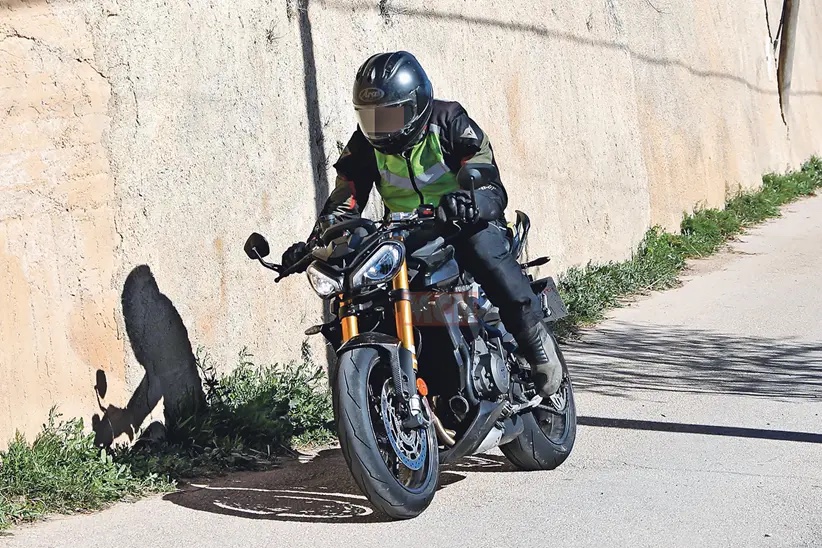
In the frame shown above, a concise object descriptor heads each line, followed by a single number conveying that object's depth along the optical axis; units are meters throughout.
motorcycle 9.66
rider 10.64
